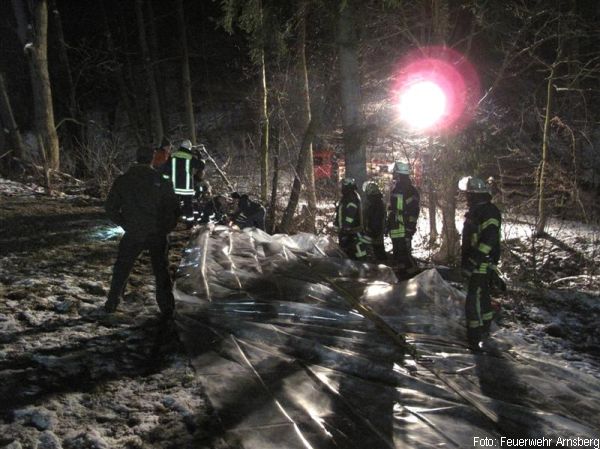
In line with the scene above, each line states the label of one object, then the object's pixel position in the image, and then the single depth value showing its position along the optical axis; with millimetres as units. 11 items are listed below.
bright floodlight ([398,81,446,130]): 9883
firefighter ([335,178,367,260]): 7941
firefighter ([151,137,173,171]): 8959
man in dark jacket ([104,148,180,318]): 4691
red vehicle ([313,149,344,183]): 15961
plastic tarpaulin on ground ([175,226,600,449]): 3084
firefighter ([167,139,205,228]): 8445
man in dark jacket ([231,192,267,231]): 9344
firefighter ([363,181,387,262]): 8008
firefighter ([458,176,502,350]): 4879
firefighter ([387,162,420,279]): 7707
